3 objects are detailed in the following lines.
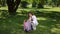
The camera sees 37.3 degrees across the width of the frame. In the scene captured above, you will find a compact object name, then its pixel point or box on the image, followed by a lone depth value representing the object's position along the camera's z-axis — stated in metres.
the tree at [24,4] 16.17
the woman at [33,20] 4.48
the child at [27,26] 4.49
